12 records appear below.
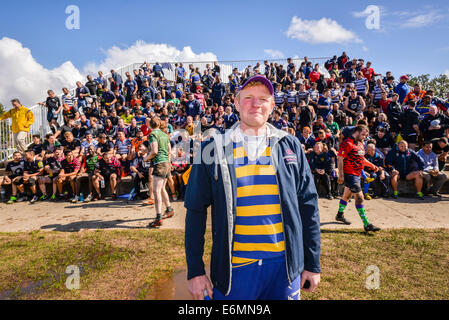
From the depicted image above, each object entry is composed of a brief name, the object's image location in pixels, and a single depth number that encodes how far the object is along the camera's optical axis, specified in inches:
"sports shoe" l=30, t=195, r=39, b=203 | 319.5
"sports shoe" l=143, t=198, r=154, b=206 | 289.6
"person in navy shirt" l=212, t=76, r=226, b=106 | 553.6
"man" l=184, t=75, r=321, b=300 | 62.1
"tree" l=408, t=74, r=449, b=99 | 1526.8
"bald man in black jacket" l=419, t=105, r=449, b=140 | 335.3
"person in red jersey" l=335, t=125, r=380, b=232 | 202.7
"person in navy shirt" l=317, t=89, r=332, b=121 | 427.8
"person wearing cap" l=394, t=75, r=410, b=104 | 447.6
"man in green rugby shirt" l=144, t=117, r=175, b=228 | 215.0
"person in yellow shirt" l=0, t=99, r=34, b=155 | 398.6
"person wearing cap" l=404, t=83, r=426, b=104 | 431.3
